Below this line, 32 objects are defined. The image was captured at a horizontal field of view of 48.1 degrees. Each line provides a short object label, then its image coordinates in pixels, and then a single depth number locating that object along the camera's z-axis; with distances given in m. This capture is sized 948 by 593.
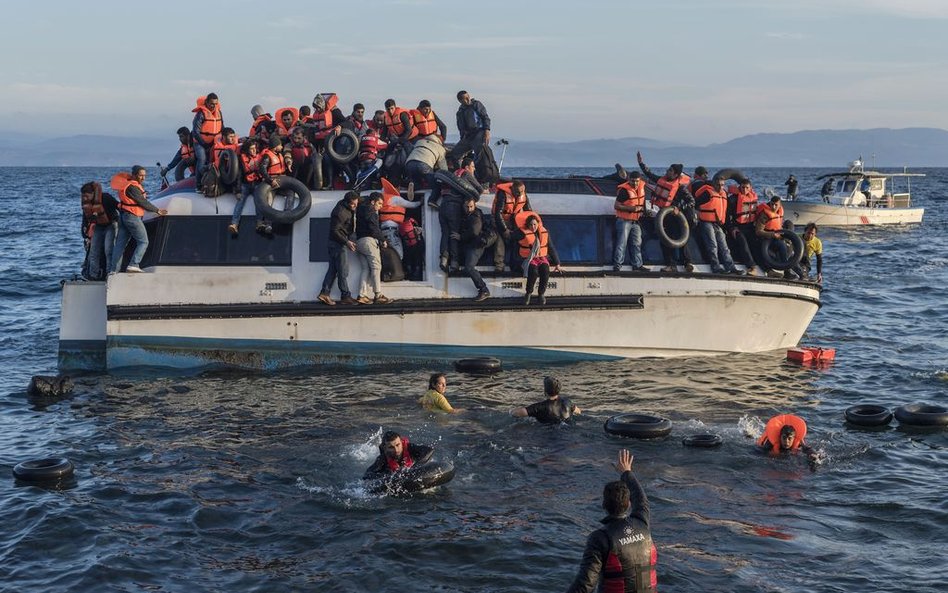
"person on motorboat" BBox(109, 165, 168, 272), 16.73
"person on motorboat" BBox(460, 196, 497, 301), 16.81
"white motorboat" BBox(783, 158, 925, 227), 53.19
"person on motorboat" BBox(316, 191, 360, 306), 16.56
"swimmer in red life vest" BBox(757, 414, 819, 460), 13.24
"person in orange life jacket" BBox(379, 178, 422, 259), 17.30
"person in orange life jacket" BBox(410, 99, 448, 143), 18.83
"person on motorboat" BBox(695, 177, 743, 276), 17.70
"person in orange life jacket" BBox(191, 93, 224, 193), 18.59
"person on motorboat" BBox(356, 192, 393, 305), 16.62
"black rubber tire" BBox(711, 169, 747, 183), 18.10
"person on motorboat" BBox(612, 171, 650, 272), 17.27
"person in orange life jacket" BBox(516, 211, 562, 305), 16.64
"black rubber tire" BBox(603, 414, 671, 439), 13.70
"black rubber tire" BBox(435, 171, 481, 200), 17.06
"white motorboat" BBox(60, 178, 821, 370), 16.70
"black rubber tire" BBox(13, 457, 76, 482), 12.16
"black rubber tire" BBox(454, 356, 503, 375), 16.69
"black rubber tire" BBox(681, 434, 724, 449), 13.45
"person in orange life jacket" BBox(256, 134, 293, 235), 17.02
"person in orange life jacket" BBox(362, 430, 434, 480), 11.64
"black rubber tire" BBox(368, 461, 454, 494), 11.63
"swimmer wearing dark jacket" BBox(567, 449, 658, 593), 7.80
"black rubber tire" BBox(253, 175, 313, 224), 16.89
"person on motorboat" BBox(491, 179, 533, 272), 17.03
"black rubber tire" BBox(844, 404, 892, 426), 14.69
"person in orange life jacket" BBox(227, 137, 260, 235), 17.09
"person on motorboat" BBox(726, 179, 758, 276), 18.11
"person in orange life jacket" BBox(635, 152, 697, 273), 17.60
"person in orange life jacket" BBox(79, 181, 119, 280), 17.00
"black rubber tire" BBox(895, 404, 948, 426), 14.62
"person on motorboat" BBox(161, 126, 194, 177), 19.31
